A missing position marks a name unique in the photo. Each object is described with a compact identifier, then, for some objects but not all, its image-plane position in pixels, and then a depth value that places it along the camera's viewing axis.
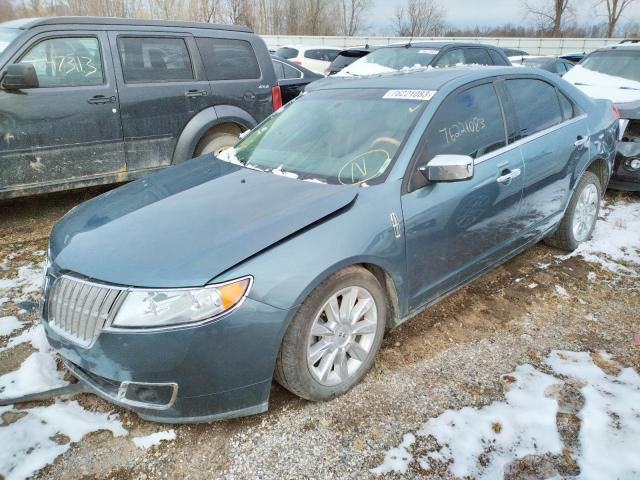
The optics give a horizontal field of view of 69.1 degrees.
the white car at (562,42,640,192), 5.50
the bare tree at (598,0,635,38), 33.19
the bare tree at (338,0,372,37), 42.44
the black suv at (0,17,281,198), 4.47
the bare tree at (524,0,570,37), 33.72
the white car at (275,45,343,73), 14.54
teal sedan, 2.04
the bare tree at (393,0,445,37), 43.00
